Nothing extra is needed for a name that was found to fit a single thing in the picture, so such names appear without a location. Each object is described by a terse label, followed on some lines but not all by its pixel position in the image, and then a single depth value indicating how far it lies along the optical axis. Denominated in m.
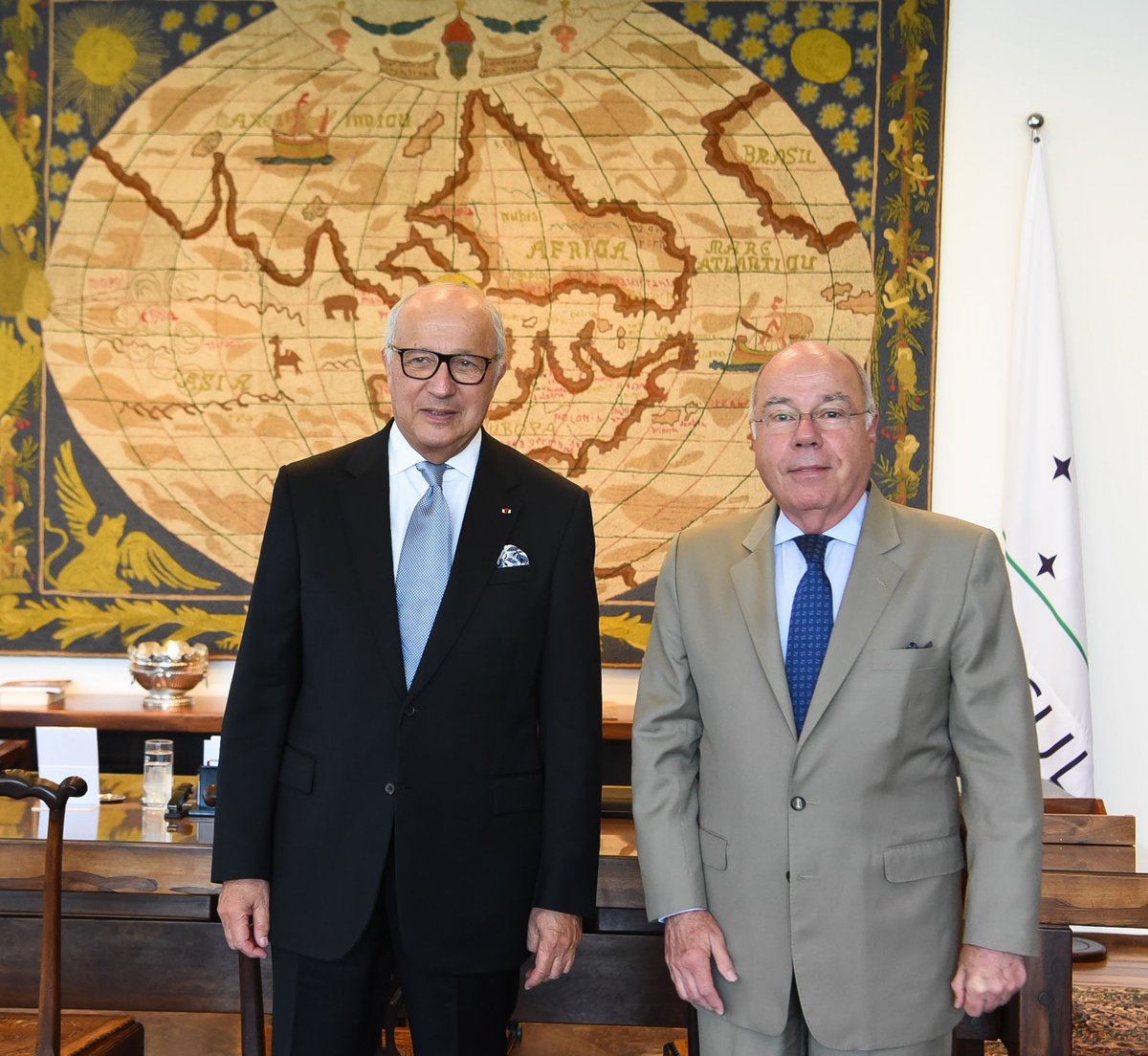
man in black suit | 1.88
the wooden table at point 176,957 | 2.51
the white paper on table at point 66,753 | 2.72
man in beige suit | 1.78
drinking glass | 2.76
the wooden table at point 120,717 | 3.74
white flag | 3.74
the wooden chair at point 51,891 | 2.14
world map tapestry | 3.97
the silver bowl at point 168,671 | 3.87
